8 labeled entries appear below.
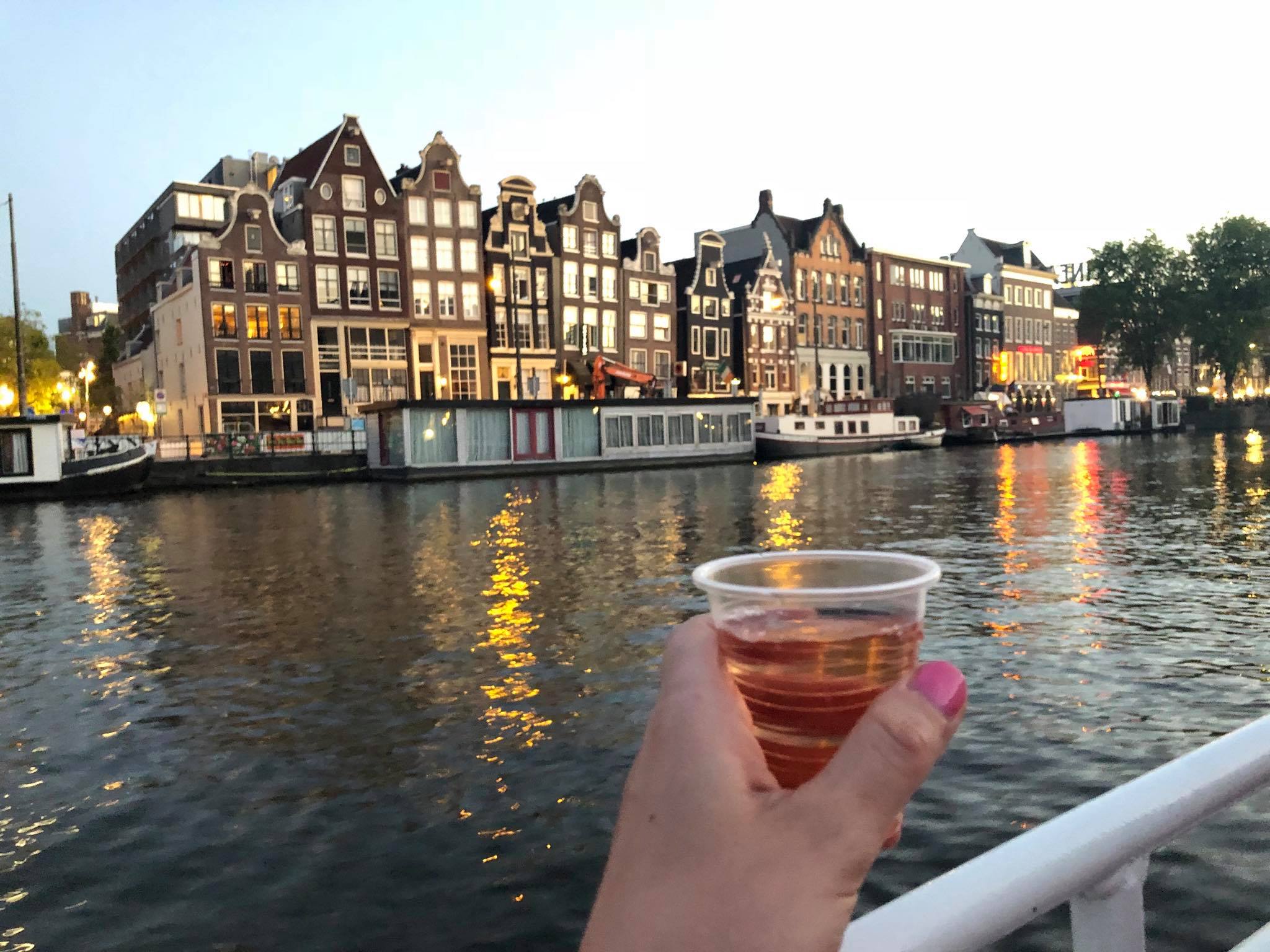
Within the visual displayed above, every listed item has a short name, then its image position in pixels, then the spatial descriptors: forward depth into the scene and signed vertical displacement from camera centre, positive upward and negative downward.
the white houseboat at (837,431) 50.06 -0.30
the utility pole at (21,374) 35.81 +2.92
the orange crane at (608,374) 47.91 +2.76
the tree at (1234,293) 77.06 +8.61
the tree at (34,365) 54.50 +4.87
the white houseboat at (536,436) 38.44 +0.01
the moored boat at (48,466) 32.12 -0.33
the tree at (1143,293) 77.94 +9.03
